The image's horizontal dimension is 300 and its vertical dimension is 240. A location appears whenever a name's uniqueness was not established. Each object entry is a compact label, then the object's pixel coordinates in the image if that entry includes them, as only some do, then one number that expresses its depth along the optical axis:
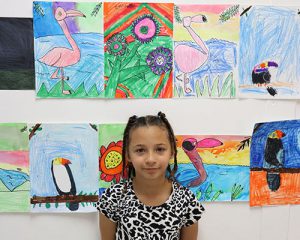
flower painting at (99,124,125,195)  1.10
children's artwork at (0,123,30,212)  1.10
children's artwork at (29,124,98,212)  1.10
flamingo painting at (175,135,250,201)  1.12
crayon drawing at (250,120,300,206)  1.13
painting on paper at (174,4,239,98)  1.07
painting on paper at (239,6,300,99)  1.08
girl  1.01
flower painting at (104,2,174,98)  1.06
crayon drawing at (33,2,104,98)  1.05
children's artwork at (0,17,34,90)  1.05
